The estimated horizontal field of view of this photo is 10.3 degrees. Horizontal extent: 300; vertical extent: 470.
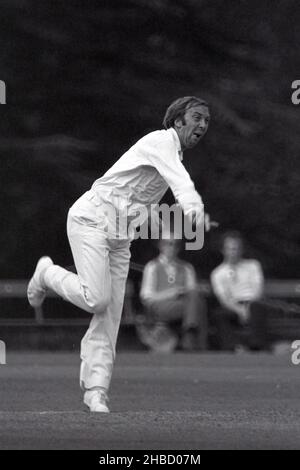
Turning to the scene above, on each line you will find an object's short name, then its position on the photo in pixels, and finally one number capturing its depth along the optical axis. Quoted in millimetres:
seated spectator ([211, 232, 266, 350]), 16641
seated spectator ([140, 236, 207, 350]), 16609
